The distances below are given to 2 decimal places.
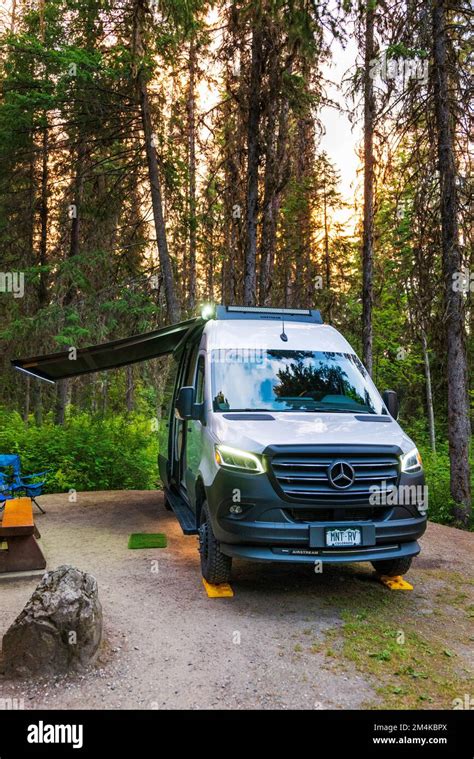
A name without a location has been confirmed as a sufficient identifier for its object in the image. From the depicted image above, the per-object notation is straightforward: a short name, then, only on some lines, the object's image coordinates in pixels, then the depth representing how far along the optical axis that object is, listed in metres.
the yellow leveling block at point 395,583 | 6.02
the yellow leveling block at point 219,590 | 5.61
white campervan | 5.02
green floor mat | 7.70
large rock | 3.95
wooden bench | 6.09
